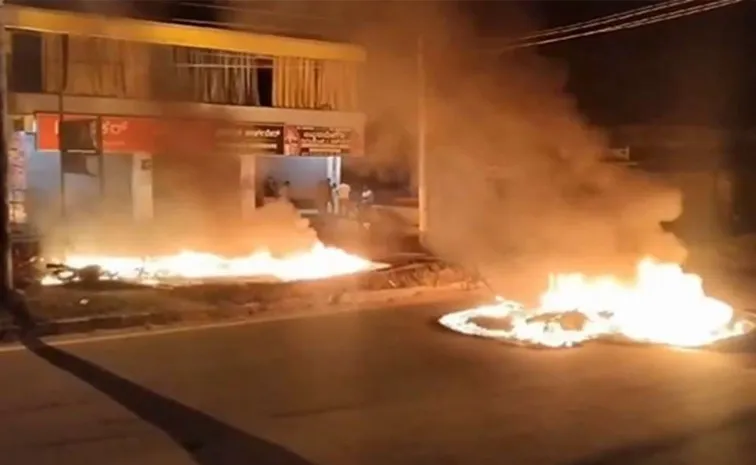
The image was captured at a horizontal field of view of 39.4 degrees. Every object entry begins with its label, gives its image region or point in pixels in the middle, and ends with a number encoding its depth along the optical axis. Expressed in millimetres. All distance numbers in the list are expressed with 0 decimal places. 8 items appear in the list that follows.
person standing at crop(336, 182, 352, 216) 22531
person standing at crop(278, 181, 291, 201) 21869
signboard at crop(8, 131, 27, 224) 18125
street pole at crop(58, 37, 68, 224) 19141
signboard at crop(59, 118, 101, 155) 18797
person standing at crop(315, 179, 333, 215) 22545
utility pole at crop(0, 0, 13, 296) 11172
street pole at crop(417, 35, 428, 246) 17750
